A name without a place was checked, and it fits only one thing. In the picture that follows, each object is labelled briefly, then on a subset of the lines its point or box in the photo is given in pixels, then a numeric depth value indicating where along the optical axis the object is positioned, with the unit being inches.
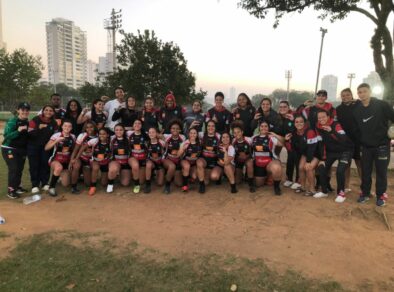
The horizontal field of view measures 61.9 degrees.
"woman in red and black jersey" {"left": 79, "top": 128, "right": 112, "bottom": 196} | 256.5
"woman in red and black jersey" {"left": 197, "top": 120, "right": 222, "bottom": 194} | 260.1
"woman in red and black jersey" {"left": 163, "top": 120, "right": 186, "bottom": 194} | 260.4
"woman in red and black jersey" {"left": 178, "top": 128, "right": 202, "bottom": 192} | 256.2
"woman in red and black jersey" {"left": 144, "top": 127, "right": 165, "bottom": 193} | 257.4
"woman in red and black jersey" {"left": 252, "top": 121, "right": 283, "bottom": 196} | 256.2
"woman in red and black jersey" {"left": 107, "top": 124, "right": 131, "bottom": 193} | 256.5
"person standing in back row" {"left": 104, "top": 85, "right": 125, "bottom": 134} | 289.0
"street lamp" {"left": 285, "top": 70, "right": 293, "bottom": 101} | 2324.1
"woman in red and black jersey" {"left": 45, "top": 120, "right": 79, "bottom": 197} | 251.8
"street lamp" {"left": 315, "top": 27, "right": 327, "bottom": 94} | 1139.3
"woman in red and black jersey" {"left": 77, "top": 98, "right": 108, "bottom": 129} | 278.1
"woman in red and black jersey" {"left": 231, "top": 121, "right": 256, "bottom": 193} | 256.8
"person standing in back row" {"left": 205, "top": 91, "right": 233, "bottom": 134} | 289.7
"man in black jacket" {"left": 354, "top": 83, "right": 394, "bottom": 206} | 221.5
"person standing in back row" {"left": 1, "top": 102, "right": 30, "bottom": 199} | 243.6
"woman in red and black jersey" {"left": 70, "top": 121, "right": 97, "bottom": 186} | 256.8
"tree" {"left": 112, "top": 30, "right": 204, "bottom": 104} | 624.4
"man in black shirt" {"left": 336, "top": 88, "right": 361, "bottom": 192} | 238.7
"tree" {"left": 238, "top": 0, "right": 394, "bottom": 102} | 343.6
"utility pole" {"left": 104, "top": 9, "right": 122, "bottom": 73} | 1520.8
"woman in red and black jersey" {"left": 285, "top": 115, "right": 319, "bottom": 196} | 243.3
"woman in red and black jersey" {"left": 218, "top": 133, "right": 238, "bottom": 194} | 251.8
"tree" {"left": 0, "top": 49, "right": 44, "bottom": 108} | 1078.4
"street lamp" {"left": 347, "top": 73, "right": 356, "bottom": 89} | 2147.3
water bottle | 231.8
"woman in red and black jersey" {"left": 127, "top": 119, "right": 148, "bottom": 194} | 258.1
